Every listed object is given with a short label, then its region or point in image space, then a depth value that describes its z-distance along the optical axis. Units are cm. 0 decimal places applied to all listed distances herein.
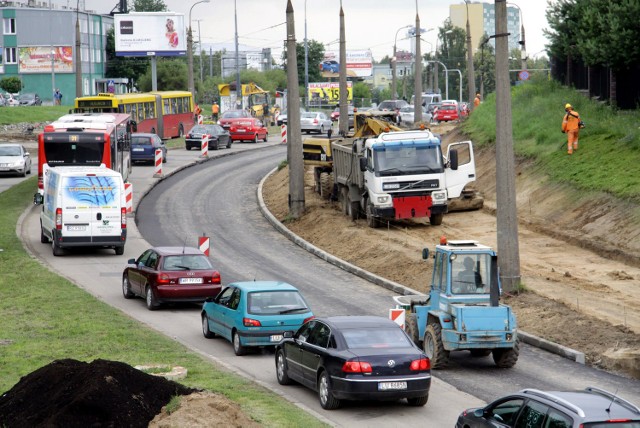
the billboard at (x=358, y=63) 16012
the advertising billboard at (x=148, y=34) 10431
